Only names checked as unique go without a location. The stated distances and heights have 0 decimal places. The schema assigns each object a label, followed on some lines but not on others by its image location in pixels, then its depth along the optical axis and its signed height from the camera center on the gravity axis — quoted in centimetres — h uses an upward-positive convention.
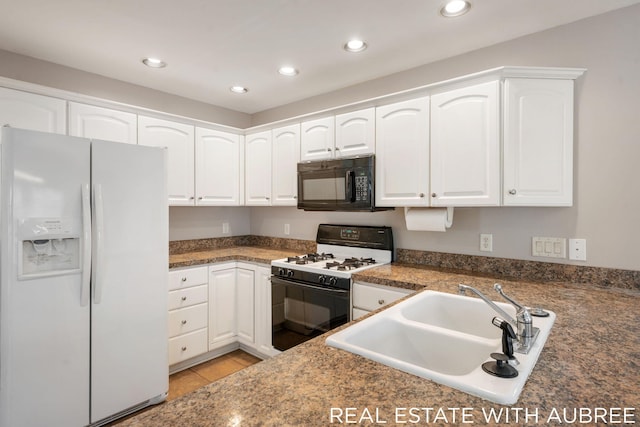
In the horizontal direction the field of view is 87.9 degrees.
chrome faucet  98 -34
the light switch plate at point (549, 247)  198 -20
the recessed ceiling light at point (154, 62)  244 +113
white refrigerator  168 -37
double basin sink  81 -43
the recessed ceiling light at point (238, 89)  302 +115
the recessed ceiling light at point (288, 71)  260 +114
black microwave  246 +23
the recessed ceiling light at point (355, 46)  218 +113
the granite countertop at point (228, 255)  270 -38
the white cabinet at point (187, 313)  259 -81
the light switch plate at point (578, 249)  192 -21
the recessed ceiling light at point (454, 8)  174 +111
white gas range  227 -48
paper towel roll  226 -3
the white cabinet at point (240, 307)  278 -81
